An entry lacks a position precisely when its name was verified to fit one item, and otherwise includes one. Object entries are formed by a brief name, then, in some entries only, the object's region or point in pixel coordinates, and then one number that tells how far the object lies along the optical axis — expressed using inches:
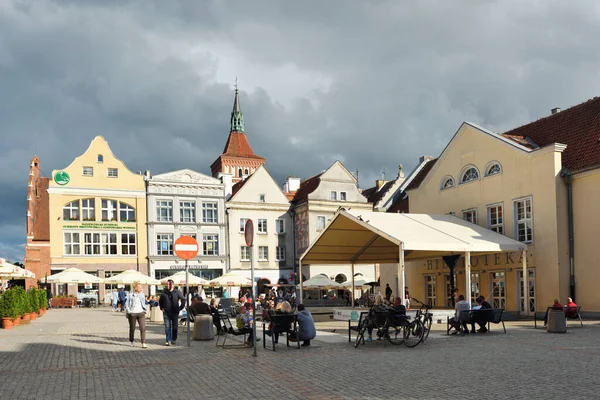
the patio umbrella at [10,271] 1030.0
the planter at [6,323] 847.1
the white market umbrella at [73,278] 1424.7
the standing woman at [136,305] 589.0
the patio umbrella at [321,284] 1534.2
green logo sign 1884.2
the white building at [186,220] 1977.1
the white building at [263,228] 2068.2
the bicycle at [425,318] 578.4
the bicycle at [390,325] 558.3
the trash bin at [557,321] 669.3
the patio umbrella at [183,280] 1358.3
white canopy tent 868.6
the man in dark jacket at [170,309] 601.6
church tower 3860.7
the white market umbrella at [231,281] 1399.6
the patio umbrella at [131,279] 1407.5
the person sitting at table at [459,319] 663.1
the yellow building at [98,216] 1871.3
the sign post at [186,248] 573.6
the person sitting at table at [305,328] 561.6
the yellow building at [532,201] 962.1
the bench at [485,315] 662.5
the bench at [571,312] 780.0
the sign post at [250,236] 497.7
